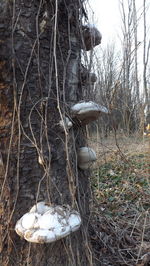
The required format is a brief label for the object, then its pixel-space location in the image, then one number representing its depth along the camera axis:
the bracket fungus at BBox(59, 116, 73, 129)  1.13
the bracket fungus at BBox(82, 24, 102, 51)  1.32
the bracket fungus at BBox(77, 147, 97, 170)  1.24
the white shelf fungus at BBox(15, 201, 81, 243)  0.81
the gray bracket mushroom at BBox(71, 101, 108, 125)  1.09
